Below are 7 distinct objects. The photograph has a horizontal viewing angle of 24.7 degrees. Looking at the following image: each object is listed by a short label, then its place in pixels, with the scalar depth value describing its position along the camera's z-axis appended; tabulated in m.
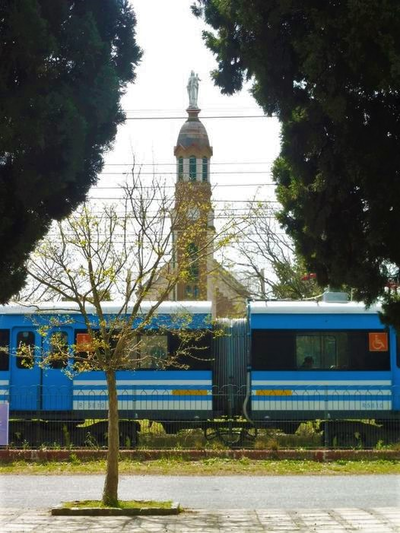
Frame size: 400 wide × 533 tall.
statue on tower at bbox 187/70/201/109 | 49.19
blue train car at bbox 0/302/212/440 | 22.02
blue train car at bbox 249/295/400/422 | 21.88
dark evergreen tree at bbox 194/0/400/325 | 9.36
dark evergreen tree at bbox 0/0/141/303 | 9.68
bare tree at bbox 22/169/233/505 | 13.99
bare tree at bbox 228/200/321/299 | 38.69
